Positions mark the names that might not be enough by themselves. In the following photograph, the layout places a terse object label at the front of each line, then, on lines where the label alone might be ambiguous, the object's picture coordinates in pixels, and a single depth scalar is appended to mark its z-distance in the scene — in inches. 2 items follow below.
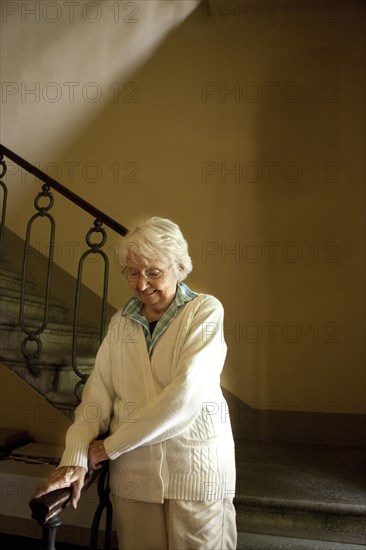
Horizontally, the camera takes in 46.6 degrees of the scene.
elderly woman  53.8
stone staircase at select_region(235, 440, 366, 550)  81.4
